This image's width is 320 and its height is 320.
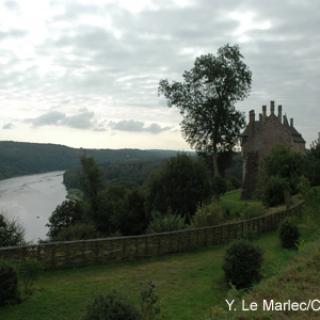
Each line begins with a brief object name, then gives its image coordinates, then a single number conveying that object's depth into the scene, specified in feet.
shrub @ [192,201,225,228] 84.99
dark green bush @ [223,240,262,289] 50.11
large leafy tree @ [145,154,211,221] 119.44
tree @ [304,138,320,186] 122.01
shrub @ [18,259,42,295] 51.14
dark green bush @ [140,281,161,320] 27.86
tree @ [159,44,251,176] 148.25
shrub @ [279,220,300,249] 70.03
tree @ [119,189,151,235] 140.36
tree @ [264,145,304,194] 124.47
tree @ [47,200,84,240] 169.48
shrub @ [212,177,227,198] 142.51
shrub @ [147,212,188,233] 80.48
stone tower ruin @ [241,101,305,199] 150.61
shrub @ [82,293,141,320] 26.05
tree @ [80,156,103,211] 173.27
